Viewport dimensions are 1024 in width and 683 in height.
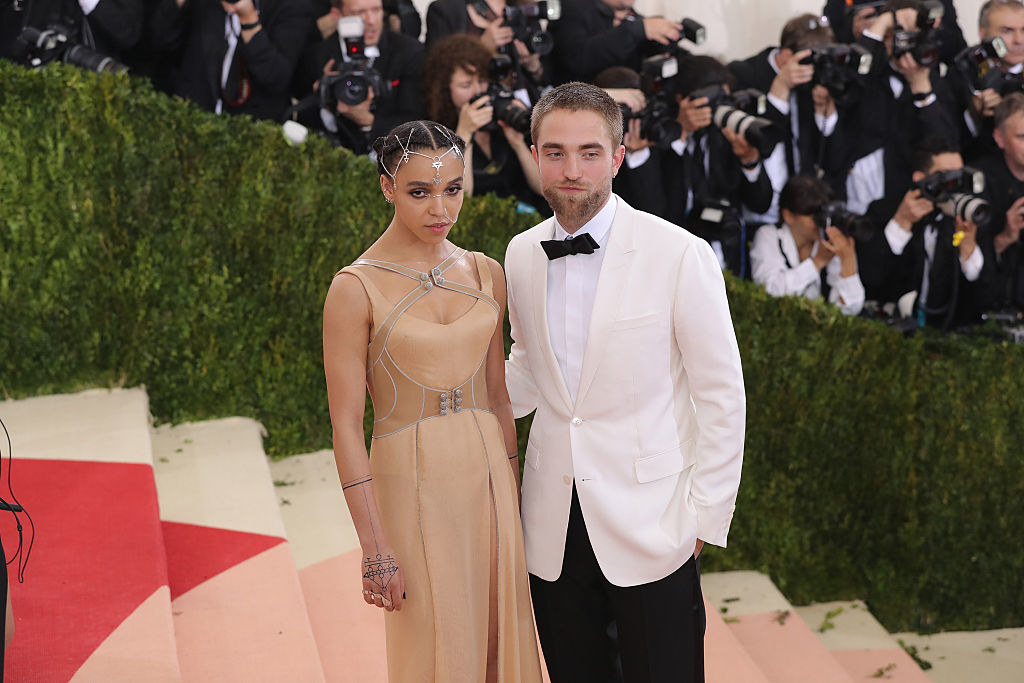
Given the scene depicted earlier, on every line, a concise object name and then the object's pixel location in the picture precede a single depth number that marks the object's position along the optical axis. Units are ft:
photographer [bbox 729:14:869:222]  17.79
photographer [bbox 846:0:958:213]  18.25
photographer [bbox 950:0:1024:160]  18.67
